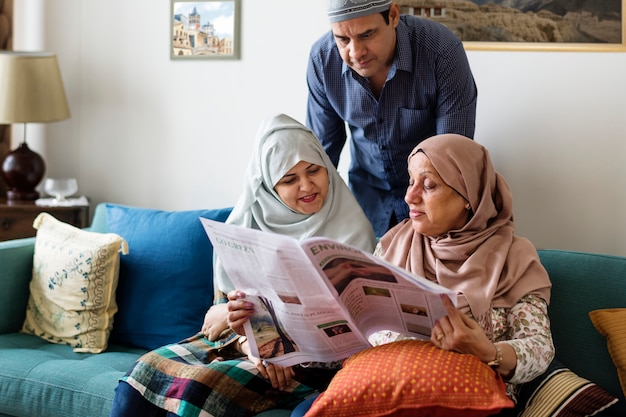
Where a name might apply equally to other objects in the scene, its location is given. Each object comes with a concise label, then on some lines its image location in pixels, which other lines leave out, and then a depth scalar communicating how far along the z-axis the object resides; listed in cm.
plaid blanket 212
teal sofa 232
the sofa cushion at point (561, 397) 194
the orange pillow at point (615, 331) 219
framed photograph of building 345
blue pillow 289
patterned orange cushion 159
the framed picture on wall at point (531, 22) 267
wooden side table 357
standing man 240
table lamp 356
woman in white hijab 215
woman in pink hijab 199
